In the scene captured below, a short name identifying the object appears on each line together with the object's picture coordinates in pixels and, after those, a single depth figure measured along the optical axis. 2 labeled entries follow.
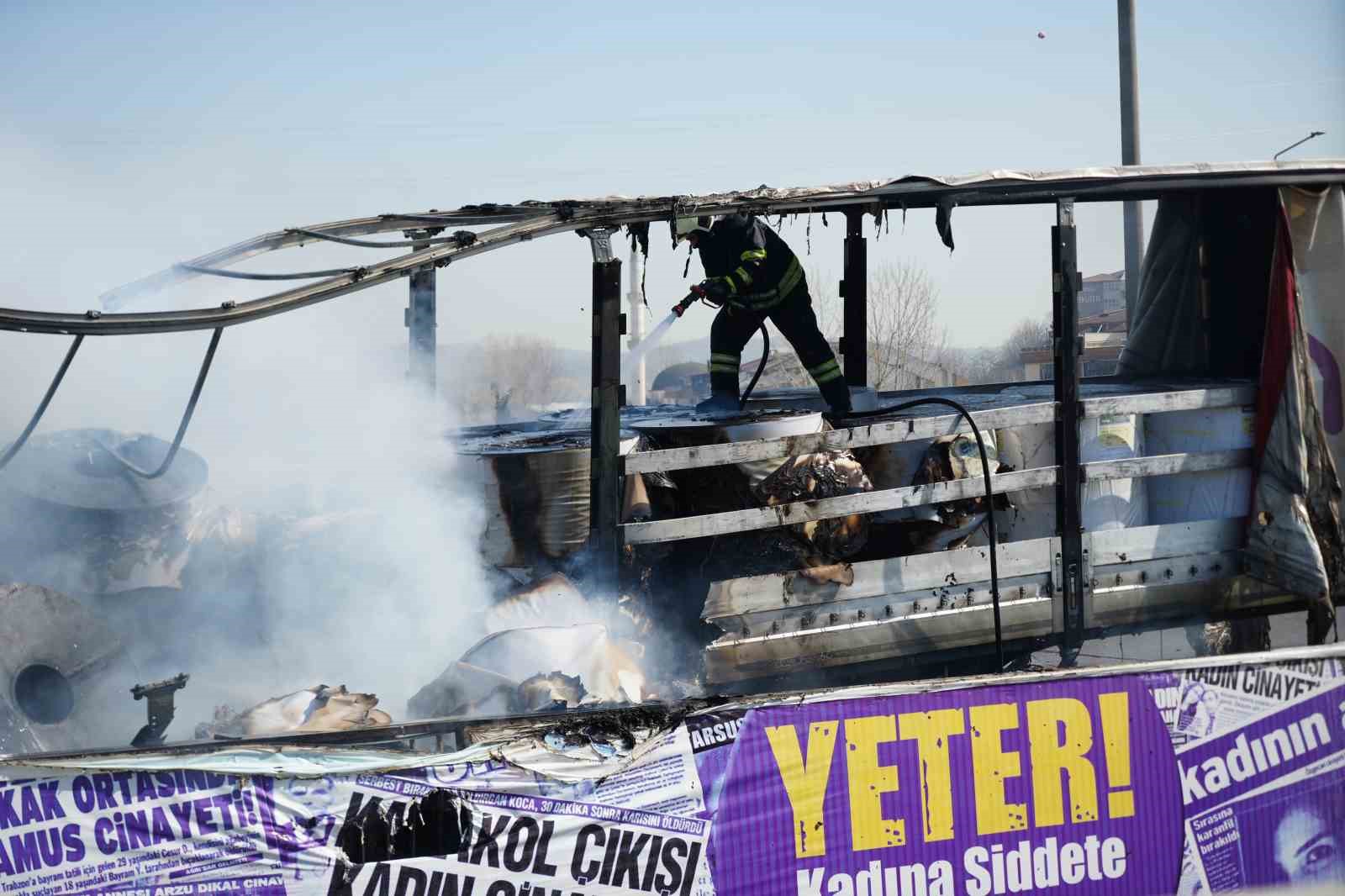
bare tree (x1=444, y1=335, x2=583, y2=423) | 47.06
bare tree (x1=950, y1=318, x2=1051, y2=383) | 43.28
